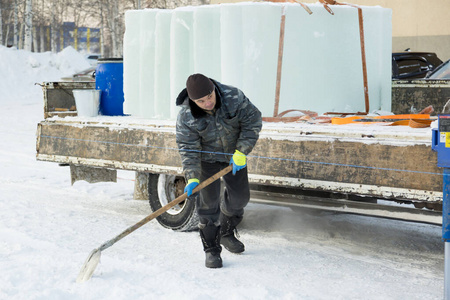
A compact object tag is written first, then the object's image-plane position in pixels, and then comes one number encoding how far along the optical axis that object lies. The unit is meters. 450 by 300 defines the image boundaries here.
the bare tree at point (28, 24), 30.50
